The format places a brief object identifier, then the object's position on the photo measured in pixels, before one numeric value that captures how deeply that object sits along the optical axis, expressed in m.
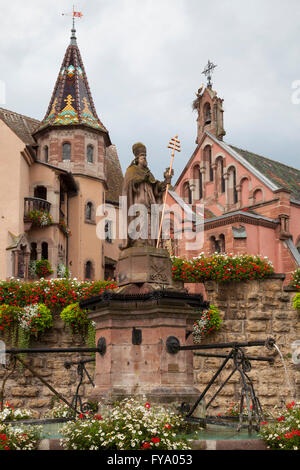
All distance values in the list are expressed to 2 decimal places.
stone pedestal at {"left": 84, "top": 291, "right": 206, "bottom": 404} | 9.09
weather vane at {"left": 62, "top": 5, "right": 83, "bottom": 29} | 44.33
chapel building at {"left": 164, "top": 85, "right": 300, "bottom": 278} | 36.47
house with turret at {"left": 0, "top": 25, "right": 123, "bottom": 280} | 32.53
